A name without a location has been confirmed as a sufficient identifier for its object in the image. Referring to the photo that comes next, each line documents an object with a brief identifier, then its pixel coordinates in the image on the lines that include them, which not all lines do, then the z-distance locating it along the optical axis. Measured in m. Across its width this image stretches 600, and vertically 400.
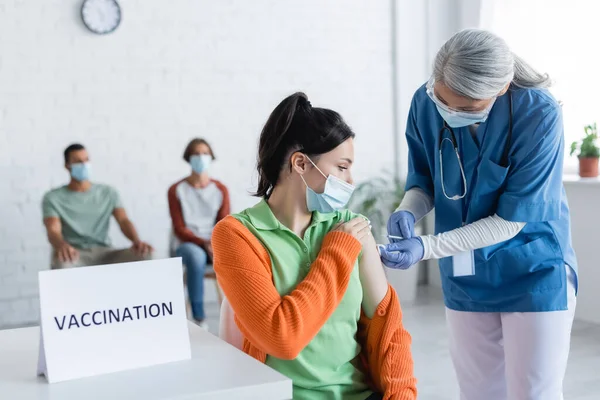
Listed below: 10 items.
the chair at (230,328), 1.64
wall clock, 4.51
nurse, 1.86
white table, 1.23
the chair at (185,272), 4.29
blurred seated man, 4.20
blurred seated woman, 4.28
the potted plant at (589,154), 4.26
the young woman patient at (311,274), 1.50
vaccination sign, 1.31
